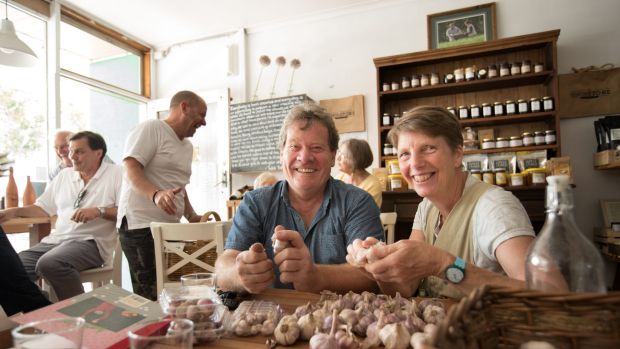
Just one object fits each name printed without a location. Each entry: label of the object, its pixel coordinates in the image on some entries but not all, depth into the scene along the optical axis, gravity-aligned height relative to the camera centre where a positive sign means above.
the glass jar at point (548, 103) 3.42 +0.70
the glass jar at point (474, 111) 3.65 +0.70
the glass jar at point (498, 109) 3.58 +0.70
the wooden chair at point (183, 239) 1.79 -0.23
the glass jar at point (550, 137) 3.41 +0.39
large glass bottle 0.55 -0.11
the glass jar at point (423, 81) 3.82 +1.05
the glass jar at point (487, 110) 3.62 +0.70
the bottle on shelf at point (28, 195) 2.96 +0.01
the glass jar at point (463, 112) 3.68 +0.70
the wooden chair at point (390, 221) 2.36 -0.23
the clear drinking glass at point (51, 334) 0.50 -0.19
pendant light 2.79 +1.14
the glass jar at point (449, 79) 3.70 +1.04
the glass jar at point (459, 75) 3.67 +1.06
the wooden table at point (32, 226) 2.45 -0.21
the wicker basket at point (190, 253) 1.95 -0.35
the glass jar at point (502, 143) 3.58 +0.37
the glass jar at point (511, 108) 3.56 +0.70
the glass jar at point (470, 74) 3.64 +1.06
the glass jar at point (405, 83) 3.88 +1.05
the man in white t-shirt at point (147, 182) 2.24 +0.07
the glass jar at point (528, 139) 3.49 +0.39
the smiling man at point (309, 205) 1.32 -0.06
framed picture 3.89 +1.66
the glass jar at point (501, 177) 3.40 +0.04
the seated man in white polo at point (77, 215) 2.31 -0.13
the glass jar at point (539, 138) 3.44 +0.39
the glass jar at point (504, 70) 3.56 +1.07
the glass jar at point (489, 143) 3.62 +0.38
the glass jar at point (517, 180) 3.31 +0.01
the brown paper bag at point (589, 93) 3.51 +0.82
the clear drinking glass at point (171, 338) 0.51 -0.21
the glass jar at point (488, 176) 3.47 +0.06
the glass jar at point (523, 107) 3.50 +0.69
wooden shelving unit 3.39 +0.96
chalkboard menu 4.57 +0.72
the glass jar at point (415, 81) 3.85 +1.06
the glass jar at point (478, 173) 3.52 +0.09
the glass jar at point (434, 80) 3.78 +1.05
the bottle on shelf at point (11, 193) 2.83 +0.03
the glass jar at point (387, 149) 3.88 +0.37
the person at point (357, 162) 2.85 +0.19
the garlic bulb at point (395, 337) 0.62 -0.25
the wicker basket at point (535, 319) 0.46 -0.18
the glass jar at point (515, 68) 3.52 +1.06
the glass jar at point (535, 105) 3.46 +0.70
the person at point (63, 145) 3.18 +0.43
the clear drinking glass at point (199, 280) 0.88 -0.21
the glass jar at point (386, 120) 3.91 +0.69
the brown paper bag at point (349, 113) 4.38 +0.87
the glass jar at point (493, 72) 3.60 +1.06
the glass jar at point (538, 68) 3.47 +1.04
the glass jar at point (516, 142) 3.52 +0.37
